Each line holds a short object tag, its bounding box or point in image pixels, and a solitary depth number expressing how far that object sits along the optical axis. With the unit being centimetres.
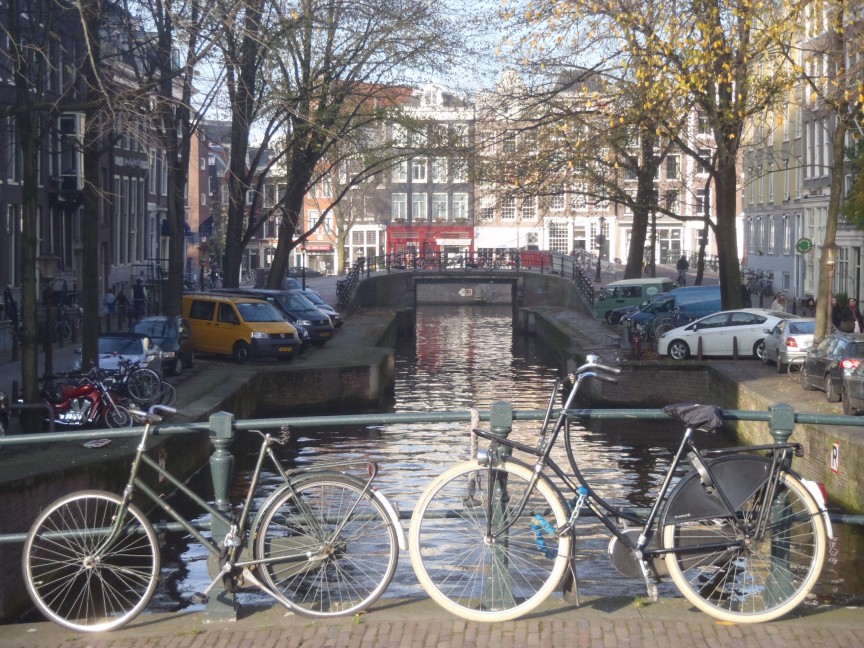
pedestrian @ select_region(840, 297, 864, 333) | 3122
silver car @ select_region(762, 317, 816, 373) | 2614
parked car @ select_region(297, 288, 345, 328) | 3991
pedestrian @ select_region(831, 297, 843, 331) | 3478
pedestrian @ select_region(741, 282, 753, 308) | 4464
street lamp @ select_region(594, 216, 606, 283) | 6642
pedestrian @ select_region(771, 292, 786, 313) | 3757
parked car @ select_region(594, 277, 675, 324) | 4634
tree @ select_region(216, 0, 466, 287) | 2989
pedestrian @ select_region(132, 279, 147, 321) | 4197
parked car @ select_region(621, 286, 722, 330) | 3850
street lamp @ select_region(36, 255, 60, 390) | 2017
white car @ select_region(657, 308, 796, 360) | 3061
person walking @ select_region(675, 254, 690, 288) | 5987
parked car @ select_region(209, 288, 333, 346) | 3516
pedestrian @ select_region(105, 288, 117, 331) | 3900
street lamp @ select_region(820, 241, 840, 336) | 2498
